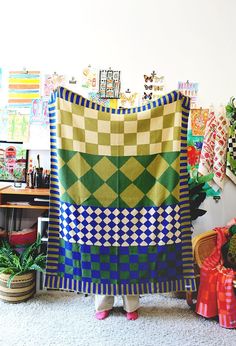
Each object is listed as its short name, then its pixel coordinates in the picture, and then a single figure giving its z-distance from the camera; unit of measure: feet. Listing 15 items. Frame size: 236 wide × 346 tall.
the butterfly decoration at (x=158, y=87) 9.02
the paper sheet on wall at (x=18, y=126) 9.37
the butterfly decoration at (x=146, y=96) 9.07
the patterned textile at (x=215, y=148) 8.77
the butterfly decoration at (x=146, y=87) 9.05
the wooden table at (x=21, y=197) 7.88
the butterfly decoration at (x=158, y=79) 9.03
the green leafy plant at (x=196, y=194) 7.49
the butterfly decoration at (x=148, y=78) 9.04
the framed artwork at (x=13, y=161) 9.45
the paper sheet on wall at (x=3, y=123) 9.41
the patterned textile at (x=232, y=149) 8.73
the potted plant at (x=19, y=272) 7.29
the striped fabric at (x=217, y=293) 6.59
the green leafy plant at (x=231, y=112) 8.68
